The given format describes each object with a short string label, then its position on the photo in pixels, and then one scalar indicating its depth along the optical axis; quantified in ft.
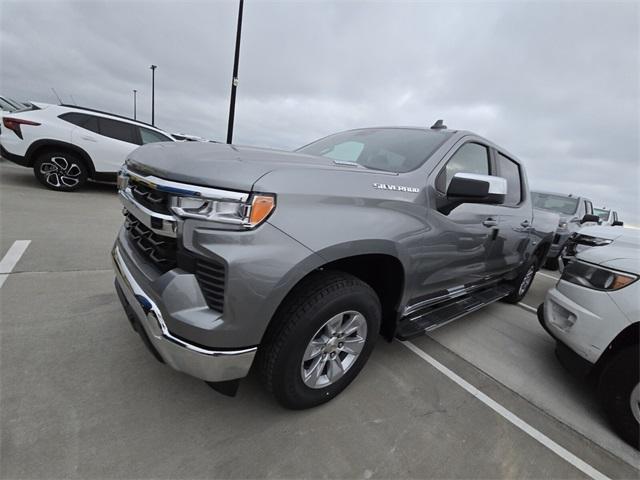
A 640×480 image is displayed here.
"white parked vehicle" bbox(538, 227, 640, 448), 6.54
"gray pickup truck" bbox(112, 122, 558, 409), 4.54
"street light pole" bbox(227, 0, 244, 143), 28.14
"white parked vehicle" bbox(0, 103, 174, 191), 18.99
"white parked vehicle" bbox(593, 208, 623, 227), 36.47
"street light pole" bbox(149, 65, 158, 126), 80.34
